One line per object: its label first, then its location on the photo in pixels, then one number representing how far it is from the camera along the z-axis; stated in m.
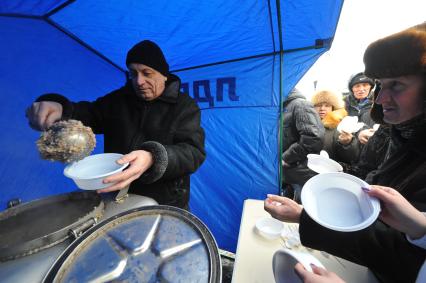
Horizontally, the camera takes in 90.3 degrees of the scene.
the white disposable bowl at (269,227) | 1.56
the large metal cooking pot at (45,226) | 0.71
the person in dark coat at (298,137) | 2.84
